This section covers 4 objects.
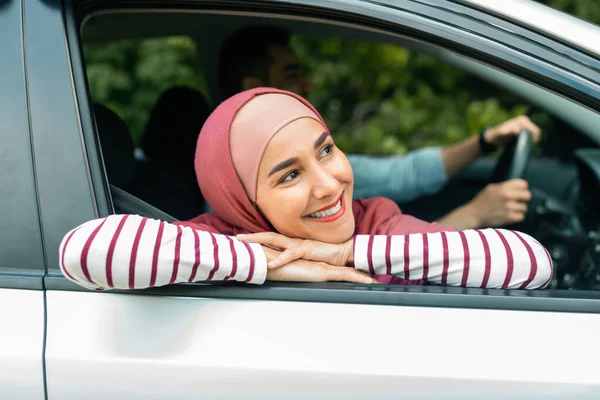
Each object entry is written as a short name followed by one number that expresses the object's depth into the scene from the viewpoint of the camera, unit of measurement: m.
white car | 1.34
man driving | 2.44
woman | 1.35
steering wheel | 2.47
